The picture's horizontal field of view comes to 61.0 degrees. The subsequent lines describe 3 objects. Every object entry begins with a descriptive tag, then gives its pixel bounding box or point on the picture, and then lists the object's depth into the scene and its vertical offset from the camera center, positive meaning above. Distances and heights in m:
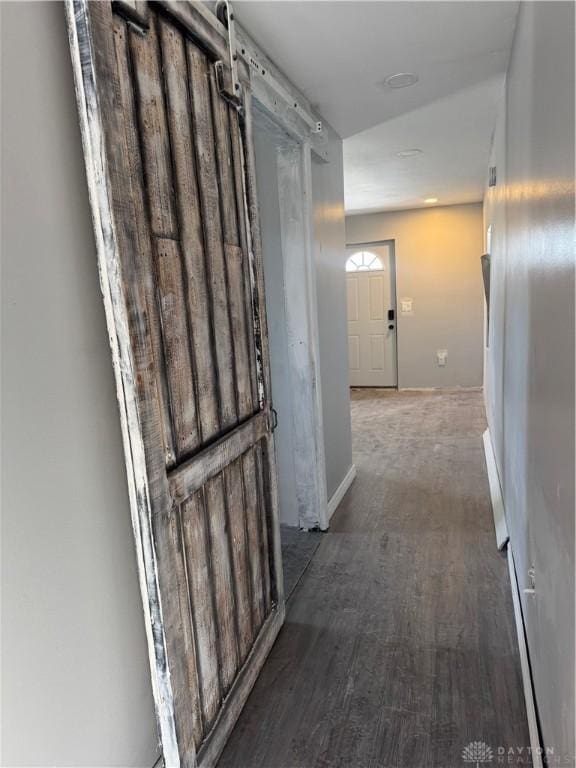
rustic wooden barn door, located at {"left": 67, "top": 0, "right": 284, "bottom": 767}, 1.12 -0.05
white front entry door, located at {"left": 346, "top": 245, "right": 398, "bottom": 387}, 7.05 -0.19
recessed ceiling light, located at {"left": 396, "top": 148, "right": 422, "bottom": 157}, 3.94 +1.18
